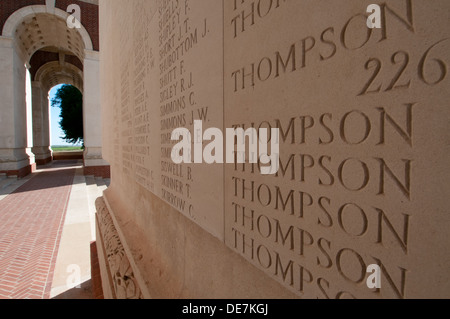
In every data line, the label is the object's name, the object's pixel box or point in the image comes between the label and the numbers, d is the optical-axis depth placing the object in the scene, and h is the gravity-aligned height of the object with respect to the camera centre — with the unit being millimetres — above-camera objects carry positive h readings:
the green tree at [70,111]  24594 +866
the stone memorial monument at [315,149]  240 -1
